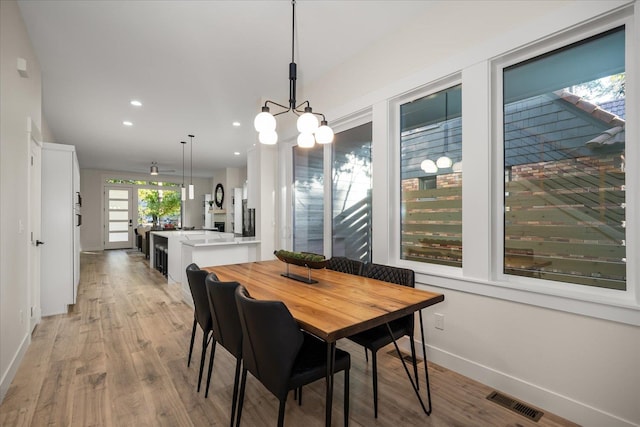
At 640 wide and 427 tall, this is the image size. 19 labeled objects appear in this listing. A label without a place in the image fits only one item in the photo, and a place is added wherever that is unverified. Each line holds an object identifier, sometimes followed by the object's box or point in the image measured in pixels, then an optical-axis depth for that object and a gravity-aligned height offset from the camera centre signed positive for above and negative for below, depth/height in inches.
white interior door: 118.2 -2.9
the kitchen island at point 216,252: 155.3 -20.6
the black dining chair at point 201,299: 77.6 -23.2
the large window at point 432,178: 94.0 +12.8
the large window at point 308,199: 148.9 +8.5
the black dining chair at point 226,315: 62.2 -22.5
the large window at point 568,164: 65.3 +12.6
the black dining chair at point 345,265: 97.2 -17.5
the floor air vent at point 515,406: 69.2 -47.3
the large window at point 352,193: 124.5 +10.0
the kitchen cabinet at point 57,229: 142.5 -6.7
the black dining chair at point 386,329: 69.1 -29.4
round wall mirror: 413.7 +28.3
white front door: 410.0 -3.8
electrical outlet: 91.8 -33.4
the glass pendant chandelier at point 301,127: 76.4 +23.8
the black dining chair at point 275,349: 49.8 -23.9
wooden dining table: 50.5 -18.6
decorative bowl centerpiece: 81.0 -13.2
